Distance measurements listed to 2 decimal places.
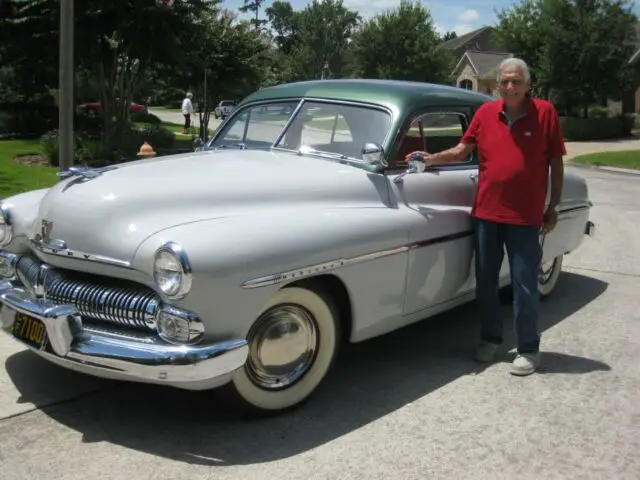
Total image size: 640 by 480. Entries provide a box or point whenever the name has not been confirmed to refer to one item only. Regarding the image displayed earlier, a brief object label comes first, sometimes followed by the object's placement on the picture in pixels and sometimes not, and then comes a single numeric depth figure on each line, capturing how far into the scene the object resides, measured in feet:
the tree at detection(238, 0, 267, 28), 239.30
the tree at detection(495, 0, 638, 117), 94.17
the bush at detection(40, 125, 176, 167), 45.91
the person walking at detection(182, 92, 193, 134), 93.50
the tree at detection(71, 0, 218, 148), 45.85
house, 158.30
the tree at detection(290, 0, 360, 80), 193.47
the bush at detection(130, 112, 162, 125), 105.60
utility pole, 24.07
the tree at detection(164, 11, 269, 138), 66.54
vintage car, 10.57
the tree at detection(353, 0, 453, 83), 129.18
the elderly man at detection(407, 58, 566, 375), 14.01
